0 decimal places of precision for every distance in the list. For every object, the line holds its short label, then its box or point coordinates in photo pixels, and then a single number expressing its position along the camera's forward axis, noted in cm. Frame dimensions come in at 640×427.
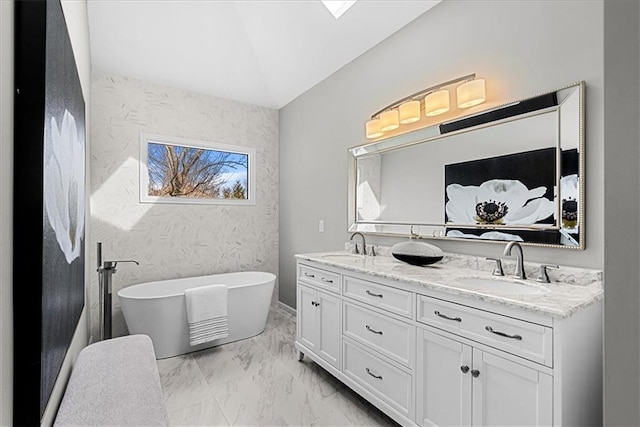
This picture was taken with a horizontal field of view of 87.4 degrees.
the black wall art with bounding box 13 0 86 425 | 60
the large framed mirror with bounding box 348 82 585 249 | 171
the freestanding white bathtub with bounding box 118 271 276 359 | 285
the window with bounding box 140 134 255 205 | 354
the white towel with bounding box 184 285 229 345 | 292
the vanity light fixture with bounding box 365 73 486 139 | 207
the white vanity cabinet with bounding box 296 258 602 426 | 125
